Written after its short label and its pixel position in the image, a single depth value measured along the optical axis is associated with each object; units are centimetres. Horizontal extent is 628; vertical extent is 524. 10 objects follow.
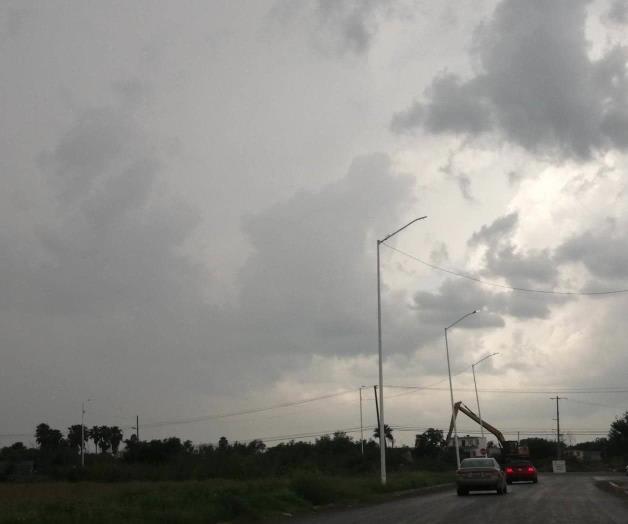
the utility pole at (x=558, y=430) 13388
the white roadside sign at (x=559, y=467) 10538
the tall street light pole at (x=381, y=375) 4103
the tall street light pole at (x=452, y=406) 6537
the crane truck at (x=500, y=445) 7856
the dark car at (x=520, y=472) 5431
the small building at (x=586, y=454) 15677
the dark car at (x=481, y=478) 3703
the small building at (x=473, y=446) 8325
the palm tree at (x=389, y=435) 13655
